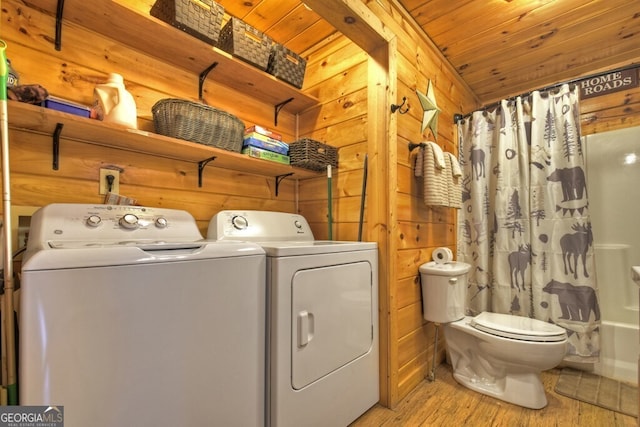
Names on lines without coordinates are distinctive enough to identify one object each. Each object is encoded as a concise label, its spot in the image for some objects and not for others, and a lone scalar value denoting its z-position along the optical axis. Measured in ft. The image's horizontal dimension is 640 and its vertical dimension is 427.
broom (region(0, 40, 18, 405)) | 2.25
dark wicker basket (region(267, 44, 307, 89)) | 5.40
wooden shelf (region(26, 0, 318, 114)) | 3.77
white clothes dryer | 3.64
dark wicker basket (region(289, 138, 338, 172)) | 5.51
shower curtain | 6.11
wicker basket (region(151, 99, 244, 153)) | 4.07
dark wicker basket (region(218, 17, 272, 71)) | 4.81
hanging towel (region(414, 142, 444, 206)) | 5.87
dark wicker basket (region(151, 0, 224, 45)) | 4.06
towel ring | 5.99
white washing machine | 2.24
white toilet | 5.04
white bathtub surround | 6.25
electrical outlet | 4.17
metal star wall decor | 6.18
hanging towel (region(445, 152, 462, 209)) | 6.29
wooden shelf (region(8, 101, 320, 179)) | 3.22
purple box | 3.25
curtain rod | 5.72
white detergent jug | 3.74
